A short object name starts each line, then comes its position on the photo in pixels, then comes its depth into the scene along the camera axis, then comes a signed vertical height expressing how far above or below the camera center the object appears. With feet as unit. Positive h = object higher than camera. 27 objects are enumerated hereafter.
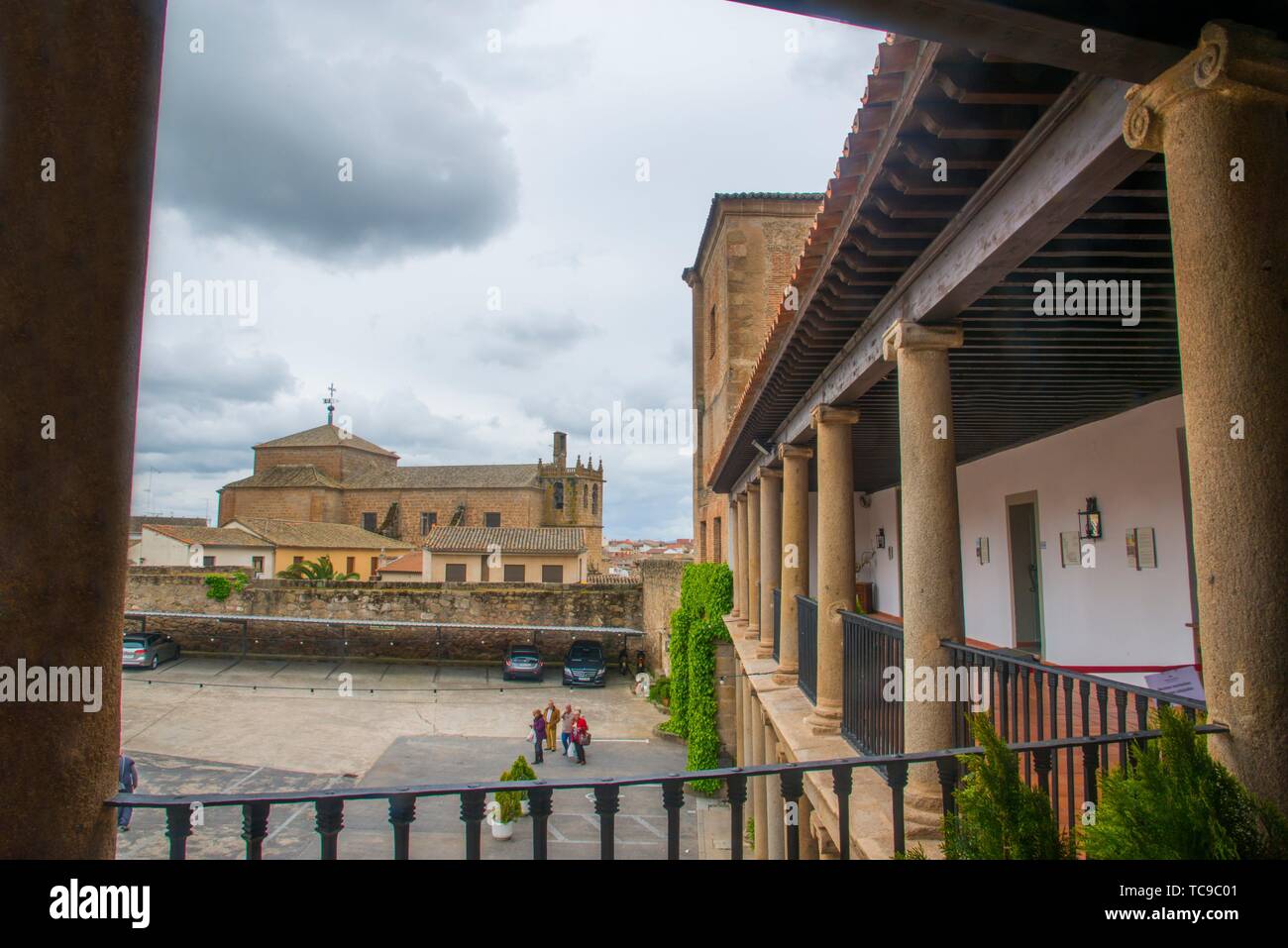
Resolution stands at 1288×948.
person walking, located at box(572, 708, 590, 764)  57.47 -13.11
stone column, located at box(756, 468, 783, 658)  38.19 +0.47
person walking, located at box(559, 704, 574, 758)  58.34 -13.03
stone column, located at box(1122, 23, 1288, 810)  6.93 +1.78
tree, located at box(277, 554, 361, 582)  133.28 -2.04
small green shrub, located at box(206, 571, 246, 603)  104.32 -3.46
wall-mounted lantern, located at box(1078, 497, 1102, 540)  27.55 +1.19
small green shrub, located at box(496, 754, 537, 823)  40.86 -12.95
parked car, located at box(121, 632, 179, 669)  88.17 -10.44
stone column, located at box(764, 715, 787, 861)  27.71 -9.52
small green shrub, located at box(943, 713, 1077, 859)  6.40 -2.14
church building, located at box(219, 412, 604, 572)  196.44 +16.40
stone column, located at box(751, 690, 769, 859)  31.14 -9.52
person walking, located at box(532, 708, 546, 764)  57.26 -12.84
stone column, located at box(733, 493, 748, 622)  53.72 -0.92
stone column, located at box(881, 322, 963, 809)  14.14 +0.56
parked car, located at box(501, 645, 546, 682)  91.30 -12.45
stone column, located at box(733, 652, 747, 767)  46.42 -10.34
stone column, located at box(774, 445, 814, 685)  30.50 -0.06
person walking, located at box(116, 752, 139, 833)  36.14 -10.28
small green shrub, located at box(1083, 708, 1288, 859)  5.69 -1.92
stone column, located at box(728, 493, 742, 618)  56.63 +0.52
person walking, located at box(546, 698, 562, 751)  60.90 -13.01
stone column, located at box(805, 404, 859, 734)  21.65 -0.62
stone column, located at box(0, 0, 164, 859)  5.89 +1.35
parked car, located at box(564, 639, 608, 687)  88.33 -12.28
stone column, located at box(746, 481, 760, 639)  45.83 -0.14
